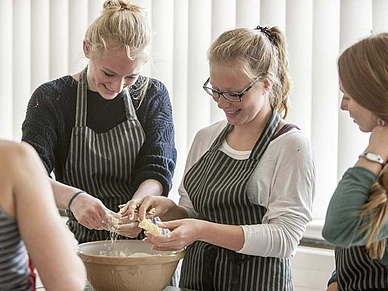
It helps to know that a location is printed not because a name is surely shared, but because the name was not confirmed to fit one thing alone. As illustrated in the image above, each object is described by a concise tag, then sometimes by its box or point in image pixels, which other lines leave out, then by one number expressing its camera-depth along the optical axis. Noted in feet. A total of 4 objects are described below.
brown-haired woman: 7.40
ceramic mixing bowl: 8.14
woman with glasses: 8.46
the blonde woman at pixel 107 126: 9.44
